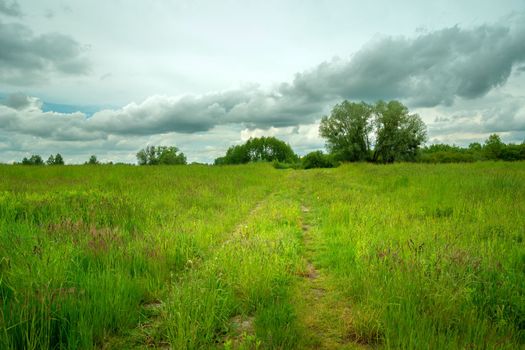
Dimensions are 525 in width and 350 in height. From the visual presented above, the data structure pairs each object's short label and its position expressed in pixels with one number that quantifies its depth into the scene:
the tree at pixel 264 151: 126.22
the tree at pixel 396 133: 58.91
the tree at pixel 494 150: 76.94
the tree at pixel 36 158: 65.05
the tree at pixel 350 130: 61.16
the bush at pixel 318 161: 65.44
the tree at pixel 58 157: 88.36
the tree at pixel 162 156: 115.50
